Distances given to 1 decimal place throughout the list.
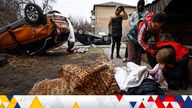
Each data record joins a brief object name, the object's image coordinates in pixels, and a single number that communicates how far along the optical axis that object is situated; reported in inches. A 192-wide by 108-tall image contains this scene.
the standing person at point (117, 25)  166.4
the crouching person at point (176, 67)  80.4
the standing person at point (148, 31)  85.9
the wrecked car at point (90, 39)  429.1
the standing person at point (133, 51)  110.0
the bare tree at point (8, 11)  387.8
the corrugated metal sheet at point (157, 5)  131.6
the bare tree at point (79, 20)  1618.6
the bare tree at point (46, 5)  780.6
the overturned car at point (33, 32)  206.3
